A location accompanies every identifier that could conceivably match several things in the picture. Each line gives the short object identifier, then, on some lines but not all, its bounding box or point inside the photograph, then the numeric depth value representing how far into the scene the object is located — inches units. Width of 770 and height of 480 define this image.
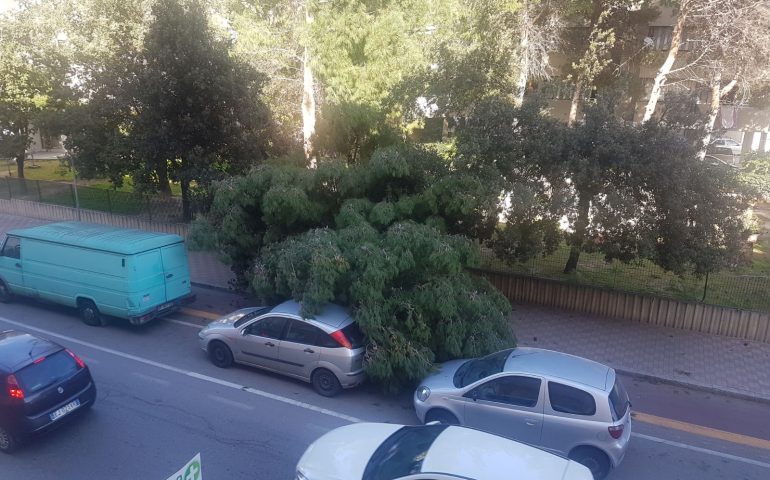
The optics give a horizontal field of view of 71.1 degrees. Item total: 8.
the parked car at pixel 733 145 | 1310.3
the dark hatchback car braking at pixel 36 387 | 265.0
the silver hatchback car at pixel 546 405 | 263.6
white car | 197.6
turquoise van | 420.5
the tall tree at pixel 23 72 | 884.6
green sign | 168.4
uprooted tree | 340.5
